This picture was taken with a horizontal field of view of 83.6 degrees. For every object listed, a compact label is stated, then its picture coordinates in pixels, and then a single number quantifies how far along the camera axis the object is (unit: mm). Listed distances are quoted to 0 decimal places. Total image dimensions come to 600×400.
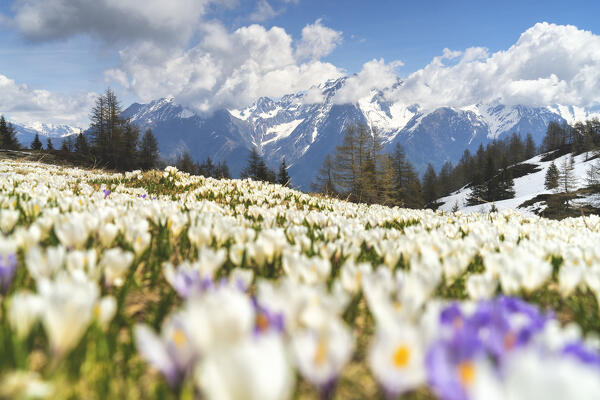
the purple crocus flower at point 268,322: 1098
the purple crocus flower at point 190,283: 1434
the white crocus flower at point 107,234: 2318
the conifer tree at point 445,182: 117919
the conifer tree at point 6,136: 68250
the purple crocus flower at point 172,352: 885
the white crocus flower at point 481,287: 1682
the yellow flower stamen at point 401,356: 916
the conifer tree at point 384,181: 47281
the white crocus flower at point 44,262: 1529
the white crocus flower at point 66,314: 1033
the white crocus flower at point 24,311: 1084
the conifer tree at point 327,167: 58194
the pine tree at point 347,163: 48438
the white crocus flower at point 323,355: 905
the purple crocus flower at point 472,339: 793
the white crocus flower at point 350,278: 1693
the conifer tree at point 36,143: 78362
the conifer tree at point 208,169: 94688
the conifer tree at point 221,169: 97975
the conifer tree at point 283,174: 65188
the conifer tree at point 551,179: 65862
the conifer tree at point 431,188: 95312
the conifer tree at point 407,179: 71938
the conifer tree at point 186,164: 84238
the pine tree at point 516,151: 122562
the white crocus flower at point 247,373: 647
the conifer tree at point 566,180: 65312
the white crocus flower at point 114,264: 1685
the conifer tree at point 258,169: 71488
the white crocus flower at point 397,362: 884
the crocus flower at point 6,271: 1495
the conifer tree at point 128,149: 54094
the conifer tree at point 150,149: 68562
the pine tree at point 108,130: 53000
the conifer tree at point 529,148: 126625
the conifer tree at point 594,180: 46531
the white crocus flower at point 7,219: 2463
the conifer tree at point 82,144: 66500
